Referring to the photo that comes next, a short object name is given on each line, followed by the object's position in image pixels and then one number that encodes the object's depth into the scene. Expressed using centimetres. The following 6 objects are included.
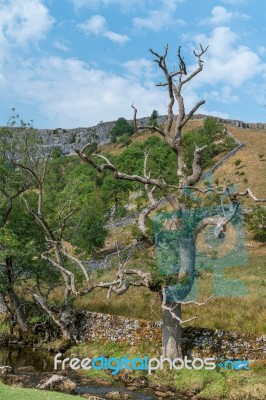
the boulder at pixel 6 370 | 1853
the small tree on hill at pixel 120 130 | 14912
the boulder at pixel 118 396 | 1659
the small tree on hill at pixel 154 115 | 14309
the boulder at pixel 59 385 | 1698
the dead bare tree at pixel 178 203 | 1911
